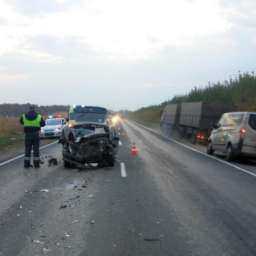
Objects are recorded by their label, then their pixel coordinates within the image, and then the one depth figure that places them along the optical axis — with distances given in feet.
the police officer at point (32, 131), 56.70
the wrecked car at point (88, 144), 56.08
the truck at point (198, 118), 103.30
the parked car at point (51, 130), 119.75
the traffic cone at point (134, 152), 71.93
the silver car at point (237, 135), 66.08
